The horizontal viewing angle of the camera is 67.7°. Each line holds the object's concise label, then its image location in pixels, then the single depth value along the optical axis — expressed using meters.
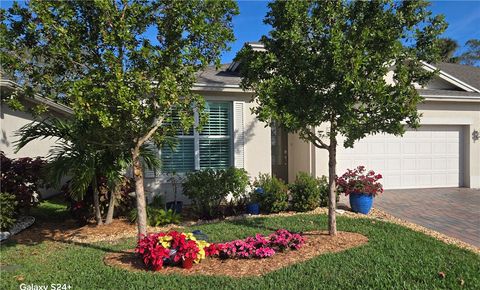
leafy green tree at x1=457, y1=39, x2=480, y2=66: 37.25
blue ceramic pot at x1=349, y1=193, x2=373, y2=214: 8.72
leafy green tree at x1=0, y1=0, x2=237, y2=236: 4.75
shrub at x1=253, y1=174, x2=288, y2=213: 8.84
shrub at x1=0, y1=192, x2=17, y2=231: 7.15
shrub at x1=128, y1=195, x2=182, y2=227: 8.09
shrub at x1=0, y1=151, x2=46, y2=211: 7.85
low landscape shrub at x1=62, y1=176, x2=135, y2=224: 8.05
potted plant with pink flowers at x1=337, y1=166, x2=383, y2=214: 8.70
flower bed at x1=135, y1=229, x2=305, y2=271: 5.02
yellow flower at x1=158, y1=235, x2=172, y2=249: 5.11
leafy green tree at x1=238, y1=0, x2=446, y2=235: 5.57
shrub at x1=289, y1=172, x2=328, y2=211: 8.93
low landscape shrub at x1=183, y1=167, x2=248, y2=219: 8.63
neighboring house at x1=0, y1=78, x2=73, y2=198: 10.11
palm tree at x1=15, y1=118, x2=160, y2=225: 6.82
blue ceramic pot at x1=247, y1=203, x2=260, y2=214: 8.88
